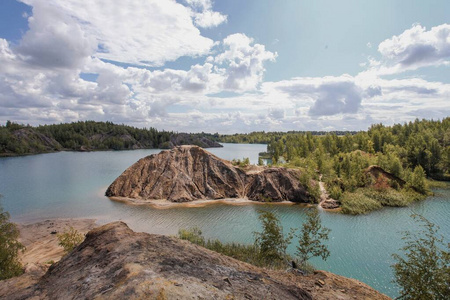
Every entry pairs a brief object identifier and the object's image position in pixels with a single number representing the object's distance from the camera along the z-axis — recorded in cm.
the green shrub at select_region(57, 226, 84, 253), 2238
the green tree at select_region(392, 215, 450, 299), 1261
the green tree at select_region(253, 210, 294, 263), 2266
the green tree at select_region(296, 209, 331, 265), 2164
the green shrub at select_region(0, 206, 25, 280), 1748
